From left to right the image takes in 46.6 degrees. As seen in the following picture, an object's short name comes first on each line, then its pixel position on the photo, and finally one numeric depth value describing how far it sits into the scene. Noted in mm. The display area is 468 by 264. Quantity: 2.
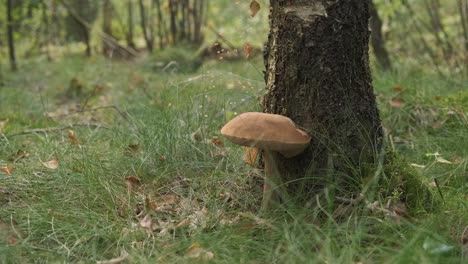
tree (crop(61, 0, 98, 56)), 11383
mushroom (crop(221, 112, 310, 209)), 2416
